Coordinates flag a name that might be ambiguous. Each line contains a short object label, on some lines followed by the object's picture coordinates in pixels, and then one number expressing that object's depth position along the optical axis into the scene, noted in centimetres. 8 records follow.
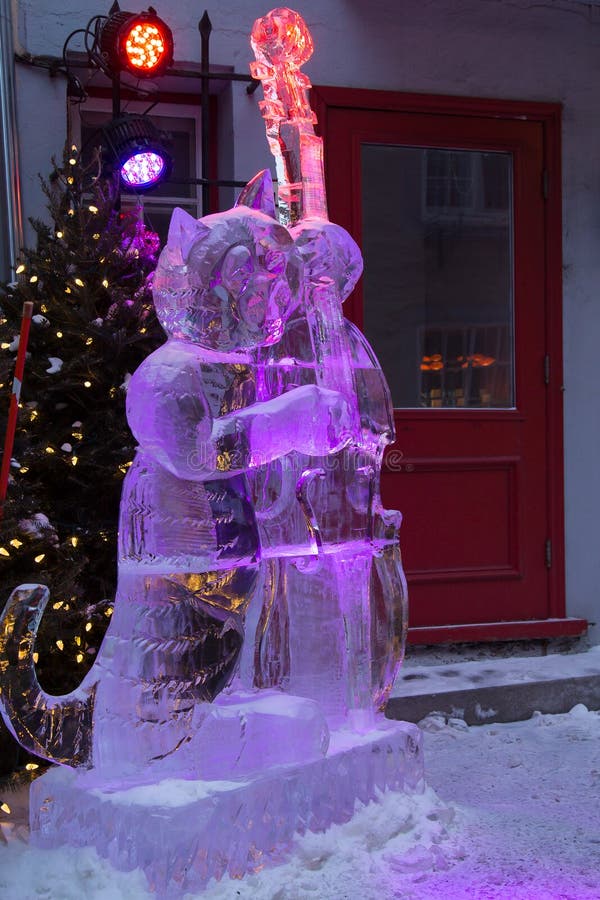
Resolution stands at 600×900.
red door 480
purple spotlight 413
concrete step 404
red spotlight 401
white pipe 425
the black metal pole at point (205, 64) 430
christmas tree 321
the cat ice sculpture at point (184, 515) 214
